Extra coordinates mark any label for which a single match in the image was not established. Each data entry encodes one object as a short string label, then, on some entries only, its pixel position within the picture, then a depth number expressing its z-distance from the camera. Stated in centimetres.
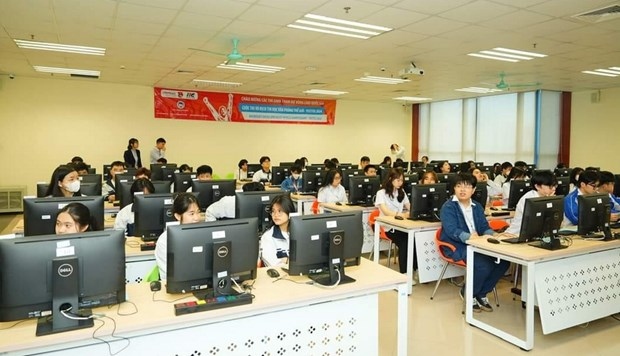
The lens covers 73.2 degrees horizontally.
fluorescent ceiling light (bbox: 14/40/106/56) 595
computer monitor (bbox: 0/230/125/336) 167
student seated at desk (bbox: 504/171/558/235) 374
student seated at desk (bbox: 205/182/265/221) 400
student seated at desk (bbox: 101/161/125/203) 561
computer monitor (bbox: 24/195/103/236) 288
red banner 1052
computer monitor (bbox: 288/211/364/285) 231
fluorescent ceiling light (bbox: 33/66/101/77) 798
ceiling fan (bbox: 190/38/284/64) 561
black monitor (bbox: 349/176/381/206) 546
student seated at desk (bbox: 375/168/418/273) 485
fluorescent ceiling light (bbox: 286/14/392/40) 478
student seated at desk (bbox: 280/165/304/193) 718
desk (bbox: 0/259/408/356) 176
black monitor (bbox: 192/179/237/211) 452
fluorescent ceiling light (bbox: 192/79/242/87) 935
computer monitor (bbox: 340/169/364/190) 695
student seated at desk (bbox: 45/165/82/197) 397
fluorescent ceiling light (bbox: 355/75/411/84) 887
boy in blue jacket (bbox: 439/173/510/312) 353
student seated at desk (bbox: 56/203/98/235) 248
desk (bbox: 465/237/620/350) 303
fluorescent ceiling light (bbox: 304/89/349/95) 1084
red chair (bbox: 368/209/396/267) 472
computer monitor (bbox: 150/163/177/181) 721
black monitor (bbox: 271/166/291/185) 807
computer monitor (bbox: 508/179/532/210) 520
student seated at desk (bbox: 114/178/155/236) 363
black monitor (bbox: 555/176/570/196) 591
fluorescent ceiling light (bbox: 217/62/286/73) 742
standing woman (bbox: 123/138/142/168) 948
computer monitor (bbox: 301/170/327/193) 679
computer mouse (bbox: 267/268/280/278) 248
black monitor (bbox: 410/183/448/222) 434
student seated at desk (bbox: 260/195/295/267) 285
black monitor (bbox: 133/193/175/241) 318
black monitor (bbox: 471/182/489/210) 519
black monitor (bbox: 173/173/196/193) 551
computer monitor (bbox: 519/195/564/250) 314
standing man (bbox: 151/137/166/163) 983
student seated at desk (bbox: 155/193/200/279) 276
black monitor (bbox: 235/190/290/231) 338
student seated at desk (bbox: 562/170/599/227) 407
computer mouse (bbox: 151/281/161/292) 221
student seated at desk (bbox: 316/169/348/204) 568
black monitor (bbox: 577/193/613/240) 340
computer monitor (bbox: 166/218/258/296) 199
